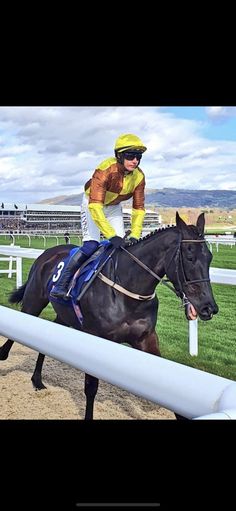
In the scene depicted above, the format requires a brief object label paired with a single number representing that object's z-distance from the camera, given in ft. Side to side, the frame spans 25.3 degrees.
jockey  7.10
